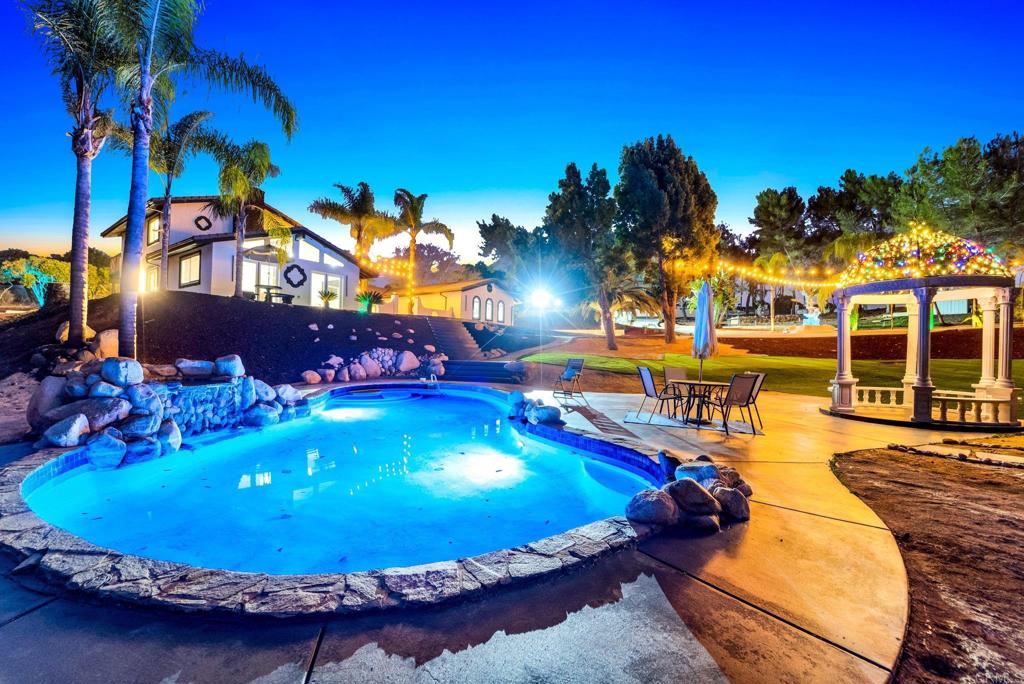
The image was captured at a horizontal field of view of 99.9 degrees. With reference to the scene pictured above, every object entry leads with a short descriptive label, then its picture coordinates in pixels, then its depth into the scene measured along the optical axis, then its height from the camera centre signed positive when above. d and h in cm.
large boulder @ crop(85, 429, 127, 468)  575 -179
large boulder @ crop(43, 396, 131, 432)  601 -131
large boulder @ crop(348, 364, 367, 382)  1472 -159
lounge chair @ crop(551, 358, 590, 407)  1120 -126
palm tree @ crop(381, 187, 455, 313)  2672 +678
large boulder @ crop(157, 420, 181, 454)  687 -187
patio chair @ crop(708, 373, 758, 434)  707 -90
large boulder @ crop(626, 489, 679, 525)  336 -137
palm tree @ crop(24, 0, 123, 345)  916 +554
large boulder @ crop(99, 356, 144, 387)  676 -83
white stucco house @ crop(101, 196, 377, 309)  2186 +352
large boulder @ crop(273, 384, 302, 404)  1005 -165
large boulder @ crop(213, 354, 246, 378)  950 -97
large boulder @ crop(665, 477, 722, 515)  347 -132
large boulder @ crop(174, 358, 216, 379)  927 -100
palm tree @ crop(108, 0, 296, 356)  923 +562
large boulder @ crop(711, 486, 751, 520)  357 -138
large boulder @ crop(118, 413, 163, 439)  645 -161
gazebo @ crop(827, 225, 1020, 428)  784 +90
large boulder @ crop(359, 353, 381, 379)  1538 -140
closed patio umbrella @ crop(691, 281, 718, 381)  1048 +20
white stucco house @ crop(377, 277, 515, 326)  3148 +215
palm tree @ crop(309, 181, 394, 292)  2620 +701
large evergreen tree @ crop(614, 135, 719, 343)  2359 +675
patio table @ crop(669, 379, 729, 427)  775 -103
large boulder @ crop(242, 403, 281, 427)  896 -193
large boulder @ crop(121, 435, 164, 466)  622 -193
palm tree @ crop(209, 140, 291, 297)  1777 +596
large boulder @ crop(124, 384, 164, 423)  673 -127
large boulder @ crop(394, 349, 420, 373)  1642 -133
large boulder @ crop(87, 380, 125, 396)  641 -106
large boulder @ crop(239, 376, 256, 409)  920 -147
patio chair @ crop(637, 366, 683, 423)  832 -112
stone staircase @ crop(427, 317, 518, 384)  1641 -118
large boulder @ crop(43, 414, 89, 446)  556 -149
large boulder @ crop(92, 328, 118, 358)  1005 -58
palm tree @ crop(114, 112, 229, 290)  1661 +676
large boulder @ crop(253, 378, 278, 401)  954 -153
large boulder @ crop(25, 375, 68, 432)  611 -121
